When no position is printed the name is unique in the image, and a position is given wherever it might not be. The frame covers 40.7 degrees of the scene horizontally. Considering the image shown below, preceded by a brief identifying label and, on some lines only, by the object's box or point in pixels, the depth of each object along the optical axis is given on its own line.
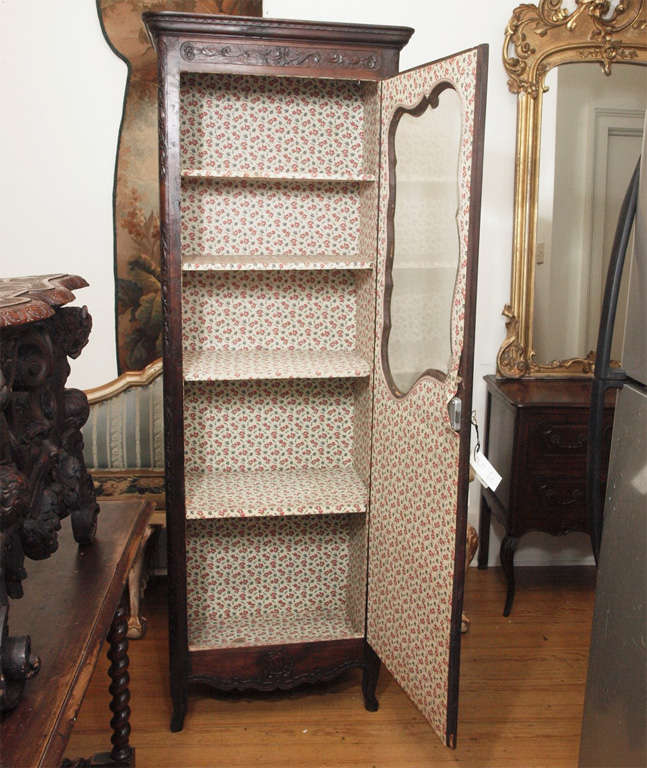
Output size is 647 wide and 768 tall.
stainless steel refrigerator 1.69
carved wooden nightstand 3.47
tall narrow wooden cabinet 2.36
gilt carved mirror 3.63
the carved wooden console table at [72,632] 1.34
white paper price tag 2.27
